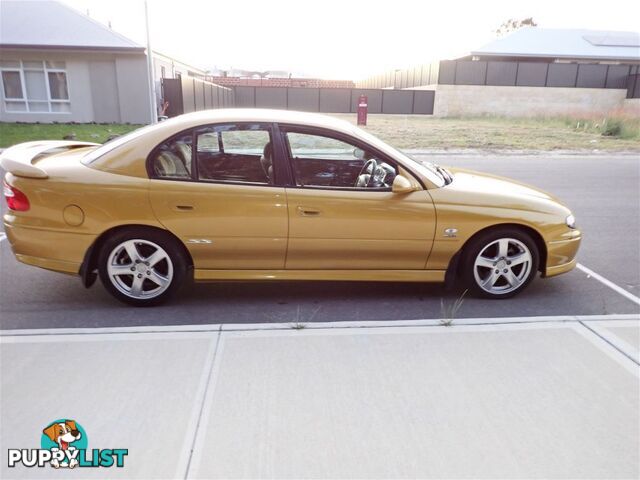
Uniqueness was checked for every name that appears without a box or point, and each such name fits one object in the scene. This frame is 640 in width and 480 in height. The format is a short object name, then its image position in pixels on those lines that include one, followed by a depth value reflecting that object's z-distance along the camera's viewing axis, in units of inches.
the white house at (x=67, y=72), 884.0
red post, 1005.2
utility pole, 769.4
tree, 2888.8
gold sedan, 158.7
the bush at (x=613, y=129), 869.2
